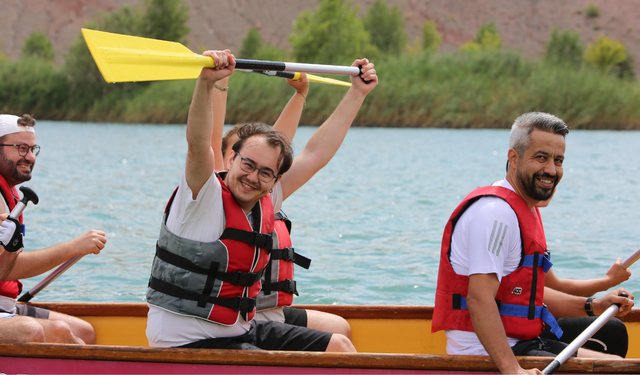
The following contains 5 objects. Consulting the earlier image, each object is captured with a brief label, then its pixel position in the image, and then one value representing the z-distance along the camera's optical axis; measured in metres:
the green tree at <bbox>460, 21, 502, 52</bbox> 59.17
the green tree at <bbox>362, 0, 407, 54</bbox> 57.28
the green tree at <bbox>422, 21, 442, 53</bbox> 64.97
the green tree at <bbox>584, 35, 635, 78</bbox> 56.09
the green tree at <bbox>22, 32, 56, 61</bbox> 57.94
